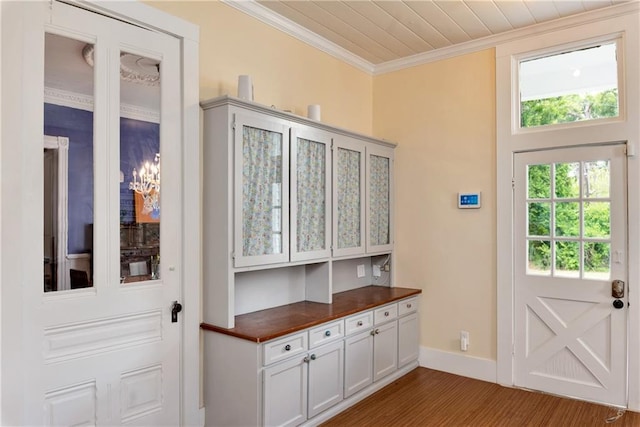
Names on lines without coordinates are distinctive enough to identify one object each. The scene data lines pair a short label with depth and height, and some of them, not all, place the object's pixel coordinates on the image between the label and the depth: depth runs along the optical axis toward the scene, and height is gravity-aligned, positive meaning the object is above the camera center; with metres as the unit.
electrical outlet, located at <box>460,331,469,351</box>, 3.93 -1.17
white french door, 2.13 -0.39
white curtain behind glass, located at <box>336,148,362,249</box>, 3.64 +0.16
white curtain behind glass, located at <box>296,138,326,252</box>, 3.22 +0.17
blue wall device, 3.88 +0.14
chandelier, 2.54 +0.20
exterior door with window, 3.26 -0.47
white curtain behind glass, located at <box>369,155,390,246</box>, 4.05 +0.15
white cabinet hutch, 2.69 -0.46
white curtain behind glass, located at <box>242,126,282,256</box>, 2.80 +0.17
